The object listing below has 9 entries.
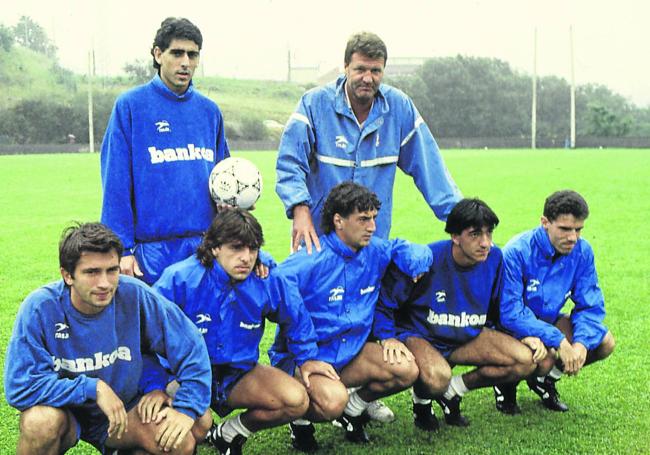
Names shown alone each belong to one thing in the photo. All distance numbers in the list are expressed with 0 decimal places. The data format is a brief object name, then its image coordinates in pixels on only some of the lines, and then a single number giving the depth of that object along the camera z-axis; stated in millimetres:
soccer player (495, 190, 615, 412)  5133
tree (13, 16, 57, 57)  105188
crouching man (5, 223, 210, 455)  3639
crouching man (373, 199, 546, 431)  5020
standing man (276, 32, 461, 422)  5027
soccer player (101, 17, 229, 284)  4633
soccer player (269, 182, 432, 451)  4746
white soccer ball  4793
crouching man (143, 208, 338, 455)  4320
